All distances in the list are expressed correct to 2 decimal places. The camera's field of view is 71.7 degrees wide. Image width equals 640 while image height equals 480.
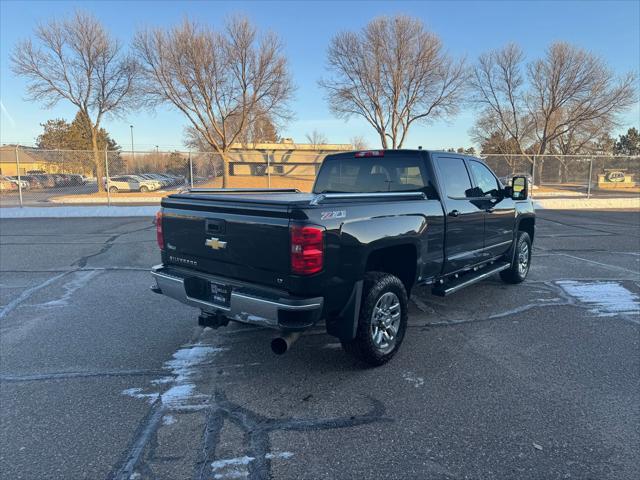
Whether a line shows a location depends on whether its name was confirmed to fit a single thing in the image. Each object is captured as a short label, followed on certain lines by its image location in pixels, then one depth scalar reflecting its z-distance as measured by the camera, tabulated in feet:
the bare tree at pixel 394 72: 95.09
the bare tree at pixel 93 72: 83.05
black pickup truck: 10.66
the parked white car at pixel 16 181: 58.85
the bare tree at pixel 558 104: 112.06
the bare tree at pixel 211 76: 78.38
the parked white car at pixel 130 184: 63.72
